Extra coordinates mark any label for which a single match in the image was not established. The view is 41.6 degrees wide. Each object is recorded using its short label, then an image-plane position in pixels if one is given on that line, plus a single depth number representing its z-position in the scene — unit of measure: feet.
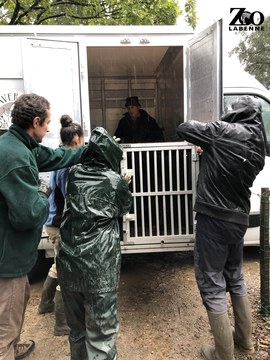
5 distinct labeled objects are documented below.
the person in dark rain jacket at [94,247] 7.39
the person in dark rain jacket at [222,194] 8.73
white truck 11.48
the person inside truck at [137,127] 18.74
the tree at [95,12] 27.27
